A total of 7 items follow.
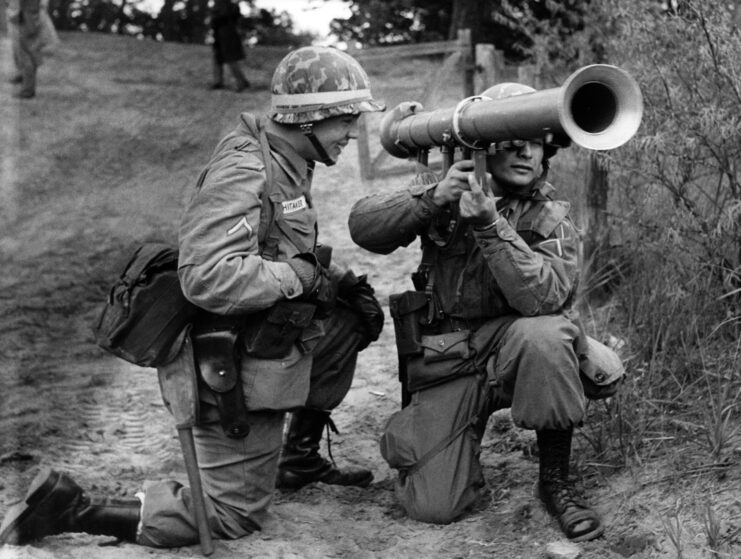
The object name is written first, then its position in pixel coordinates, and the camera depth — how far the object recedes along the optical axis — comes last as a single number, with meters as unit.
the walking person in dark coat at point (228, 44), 14.06
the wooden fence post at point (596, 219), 5.62
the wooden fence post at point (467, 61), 9.51
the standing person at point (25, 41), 12.07
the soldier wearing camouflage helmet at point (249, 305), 3.42
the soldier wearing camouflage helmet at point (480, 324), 3.60
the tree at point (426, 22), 13.27
